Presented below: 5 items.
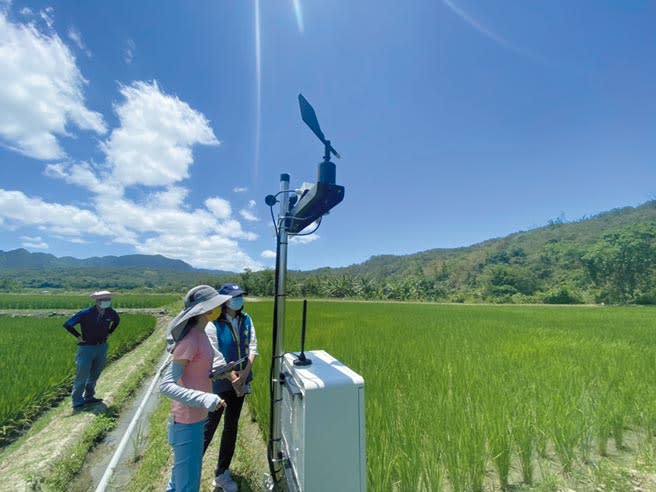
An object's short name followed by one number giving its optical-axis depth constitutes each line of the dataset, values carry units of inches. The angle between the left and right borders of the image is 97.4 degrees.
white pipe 97.8
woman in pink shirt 65.5
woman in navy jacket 90.7
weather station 56.6
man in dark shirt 163.2
